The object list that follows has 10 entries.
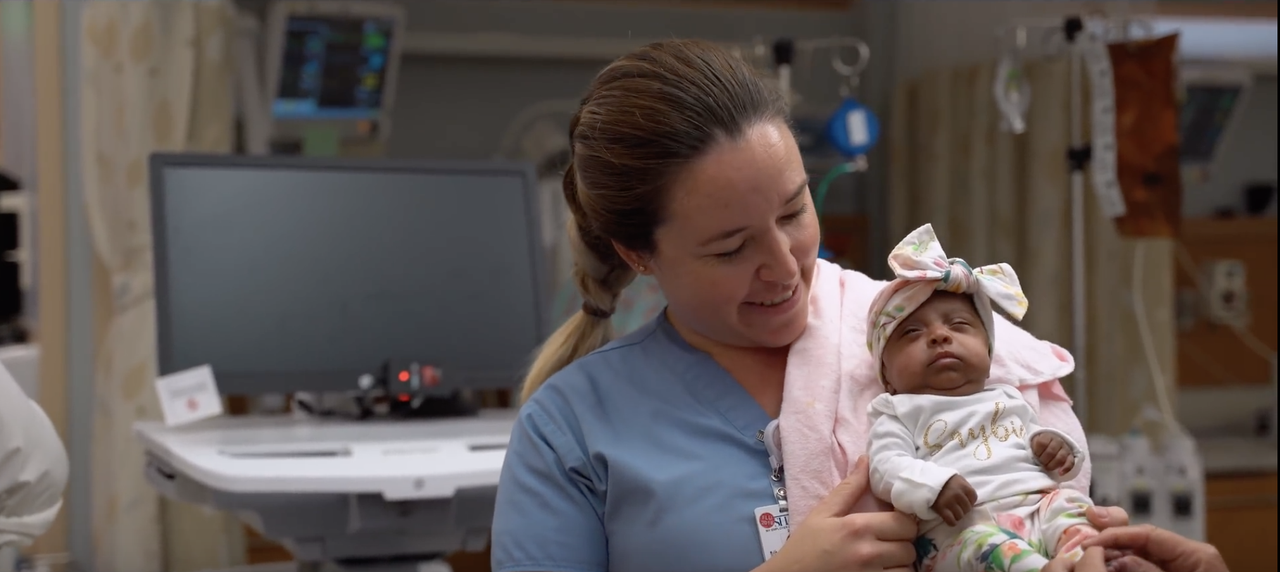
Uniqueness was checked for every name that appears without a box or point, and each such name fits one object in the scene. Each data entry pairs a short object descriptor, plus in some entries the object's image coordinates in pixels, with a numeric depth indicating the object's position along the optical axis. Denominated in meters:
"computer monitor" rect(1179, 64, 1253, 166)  3.89
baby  1.07
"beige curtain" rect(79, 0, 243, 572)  3.14
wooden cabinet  3.73
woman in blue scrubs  1.14
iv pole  3.24
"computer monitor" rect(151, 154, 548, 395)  2.39
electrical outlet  4.10
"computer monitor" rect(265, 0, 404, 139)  3.27
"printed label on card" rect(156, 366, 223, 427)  2.31
